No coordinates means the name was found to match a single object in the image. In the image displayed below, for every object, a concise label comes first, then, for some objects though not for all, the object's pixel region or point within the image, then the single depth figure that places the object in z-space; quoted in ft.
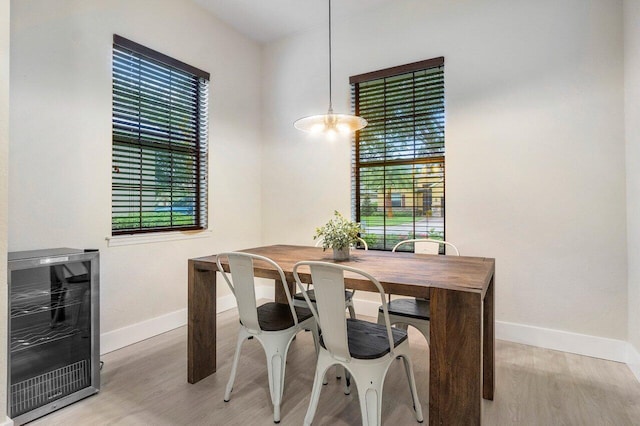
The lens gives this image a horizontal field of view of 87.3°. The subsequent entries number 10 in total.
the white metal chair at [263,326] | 5.93
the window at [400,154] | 10.43
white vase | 7.29
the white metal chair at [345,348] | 4.88
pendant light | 7.46
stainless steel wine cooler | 6.08
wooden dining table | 4.50
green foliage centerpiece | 7.07
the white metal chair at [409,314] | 6.66
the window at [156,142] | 9.09
